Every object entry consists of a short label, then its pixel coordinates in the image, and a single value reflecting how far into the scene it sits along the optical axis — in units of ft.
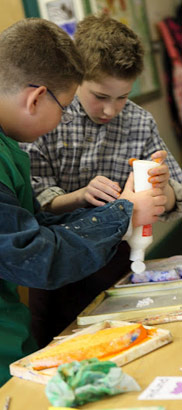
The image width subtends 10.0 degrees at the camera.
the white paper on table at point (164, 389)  4.90
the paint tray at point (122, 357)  5.21
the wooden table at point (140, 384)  4.90
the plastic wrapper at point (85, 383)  4.89
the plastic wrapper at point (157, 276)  6.26
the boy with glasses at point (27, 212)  5.52
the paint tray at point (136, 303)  5.76
